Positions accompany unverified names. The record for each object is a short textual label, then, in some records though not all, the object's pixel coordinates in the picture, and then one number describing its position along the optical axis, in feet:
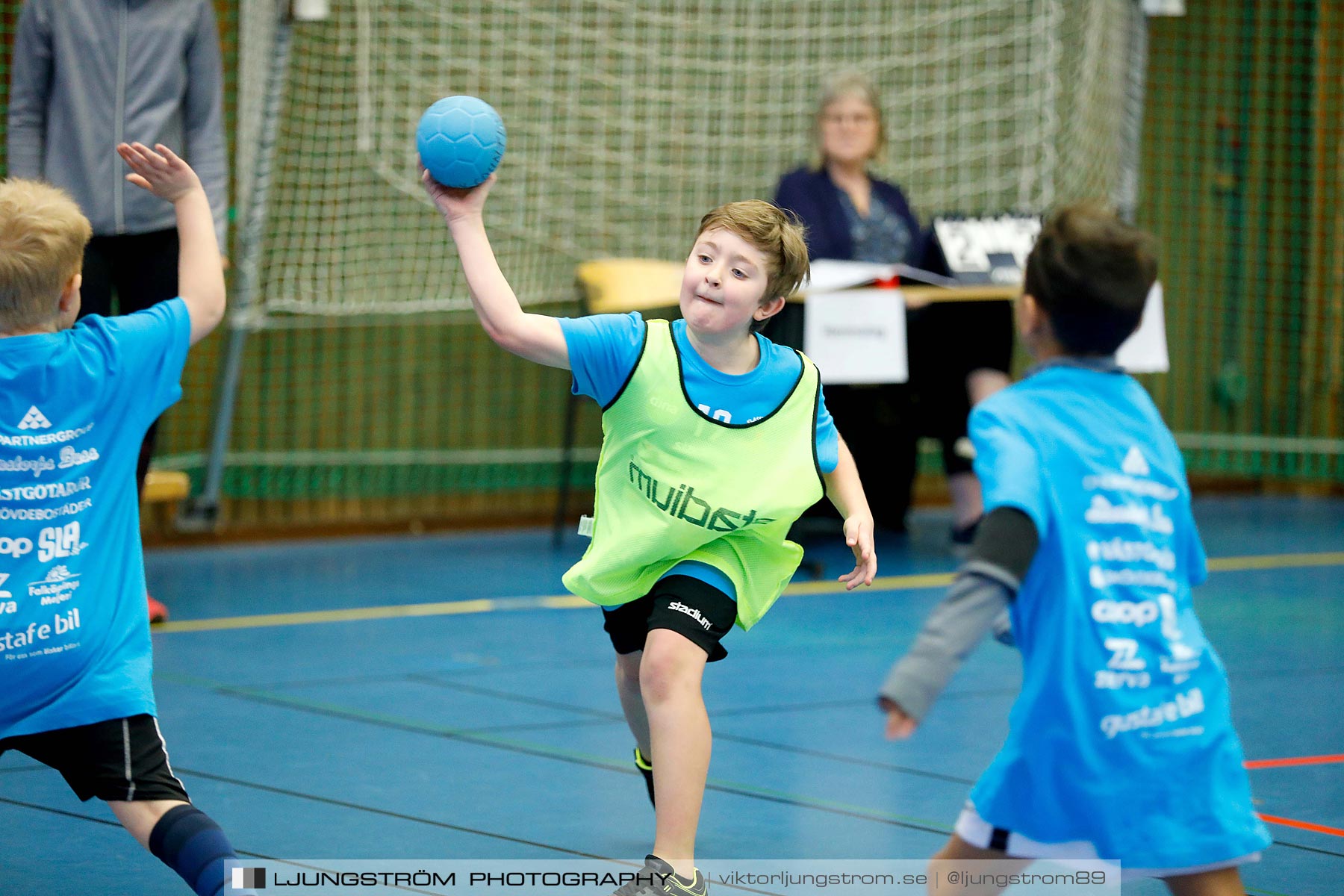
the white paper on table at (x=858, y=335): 38.32
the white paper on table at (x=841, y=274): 38.27
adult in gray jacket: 28.73
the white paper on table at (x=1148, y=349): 40.32
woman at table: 39.52
